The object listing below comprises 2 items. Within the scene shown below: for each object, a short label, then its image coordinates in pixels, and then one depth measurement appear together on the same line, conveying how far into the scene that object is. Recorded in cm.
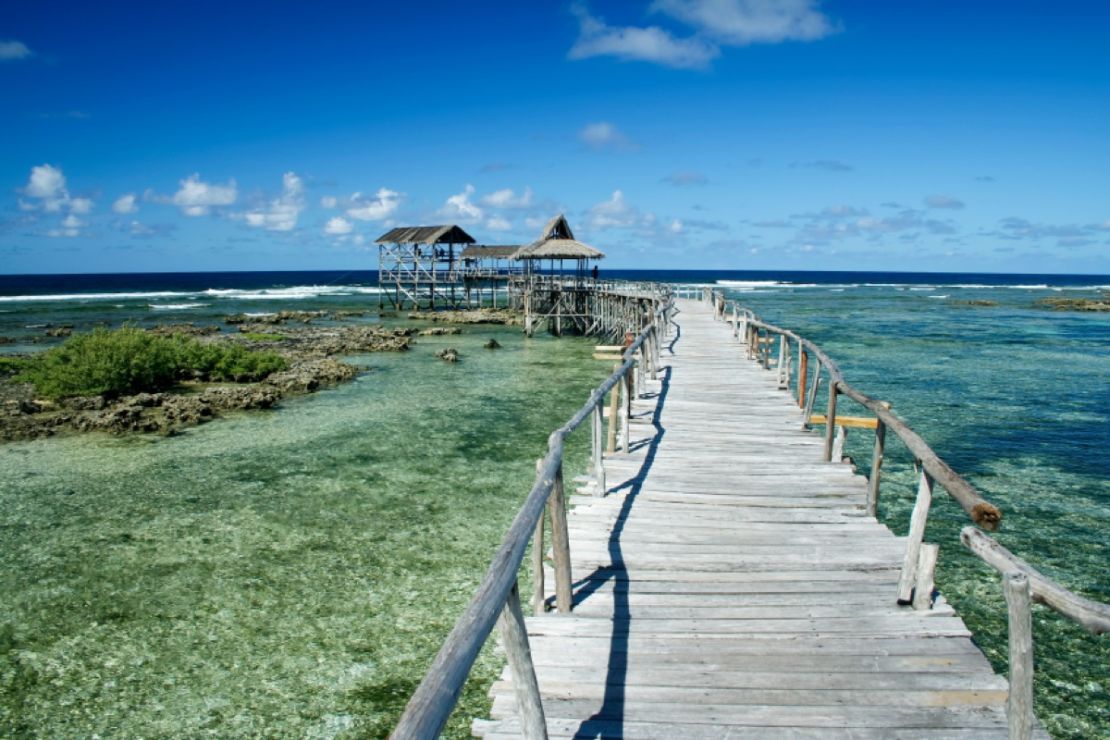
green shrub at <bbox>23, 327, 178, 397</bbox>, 1912
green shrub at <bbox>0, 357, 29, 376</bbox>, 2391
